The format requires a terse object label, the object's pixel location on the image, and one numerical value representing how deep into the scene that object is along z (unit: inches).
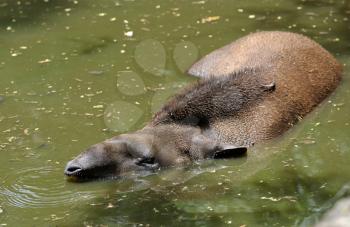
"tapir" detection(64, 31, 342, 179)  533.6
